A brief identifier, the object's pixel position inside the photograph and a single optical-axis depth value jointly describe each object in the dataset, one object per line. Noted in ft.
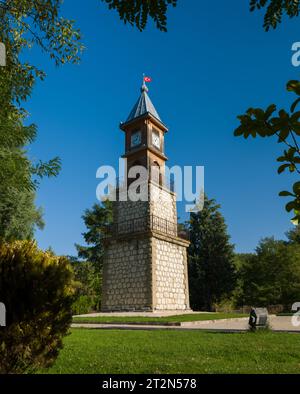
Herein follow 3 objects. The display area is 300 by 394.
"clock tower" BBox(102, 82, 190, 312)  62.80
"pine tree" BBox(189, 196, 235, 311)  101.19
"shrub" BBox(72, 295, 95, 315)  82.04
